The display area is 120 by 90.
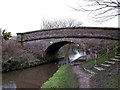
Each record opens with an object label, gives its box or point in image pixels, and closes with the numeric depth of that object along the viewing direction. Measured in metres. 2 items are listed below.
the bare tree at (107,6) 4.79
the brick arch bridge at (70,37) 8.73
